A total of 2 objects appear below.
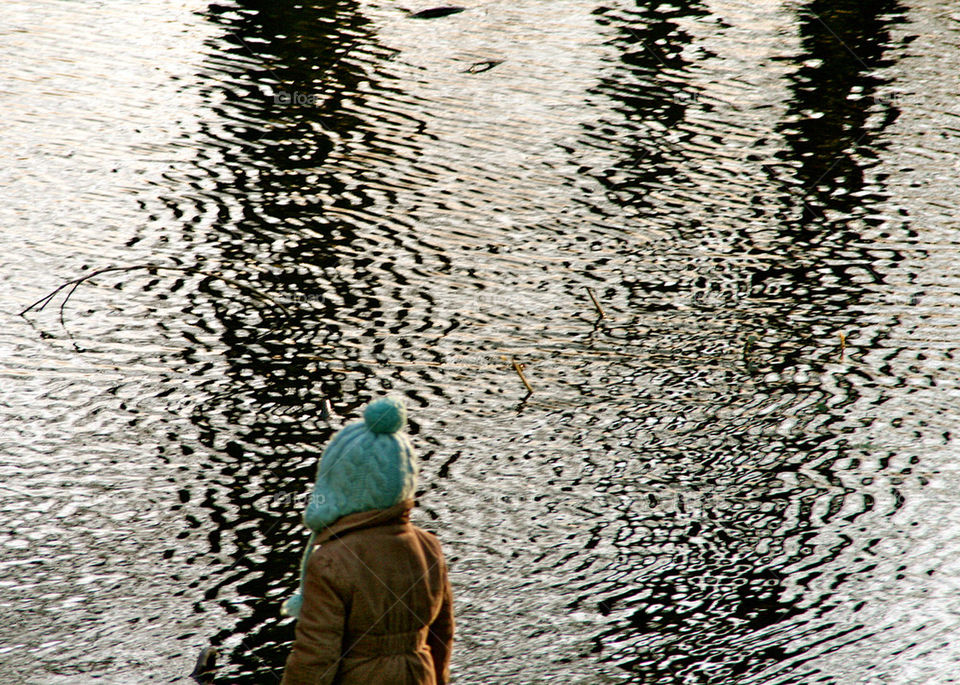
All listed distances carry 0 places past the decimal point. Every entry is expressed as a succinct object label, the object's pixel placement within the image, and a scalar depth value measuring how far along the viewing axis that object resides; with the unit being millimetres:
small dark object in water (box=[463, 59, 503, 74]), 25094
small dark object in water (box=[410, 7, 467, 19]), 28859
